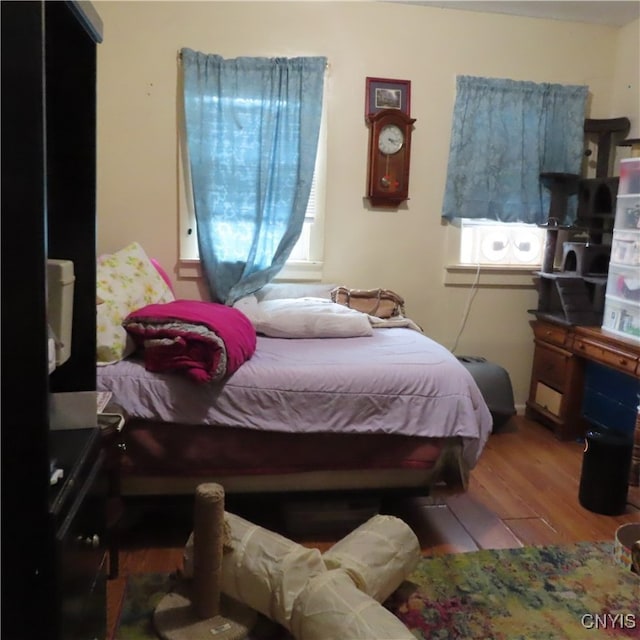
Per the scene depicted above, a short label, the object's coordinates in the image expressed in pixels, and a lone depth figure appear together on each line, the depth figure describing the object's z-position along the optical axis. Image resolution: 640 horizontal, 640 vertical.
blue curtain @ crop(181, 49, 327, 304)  3.29
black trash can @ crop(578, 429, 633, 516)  2.68
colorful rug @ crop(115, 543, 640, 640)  1.94
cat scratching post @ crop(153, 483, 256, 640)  1.83
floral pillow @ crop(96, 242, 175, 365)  2.29
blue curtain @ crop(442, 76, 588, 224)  3.60
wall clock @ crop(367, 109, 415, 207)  3.51
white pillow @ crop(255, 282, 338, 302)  3.49
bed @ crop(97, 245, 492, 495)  2.27
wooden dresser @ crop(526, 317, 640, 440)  3.18
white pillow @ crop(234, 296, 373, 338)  2.95
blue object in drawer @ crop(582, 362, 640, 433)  3.20
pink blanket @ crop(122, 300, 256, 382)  2.22
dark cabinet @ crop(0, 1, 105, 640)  0.95
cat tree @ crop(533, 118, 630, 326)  3.51
